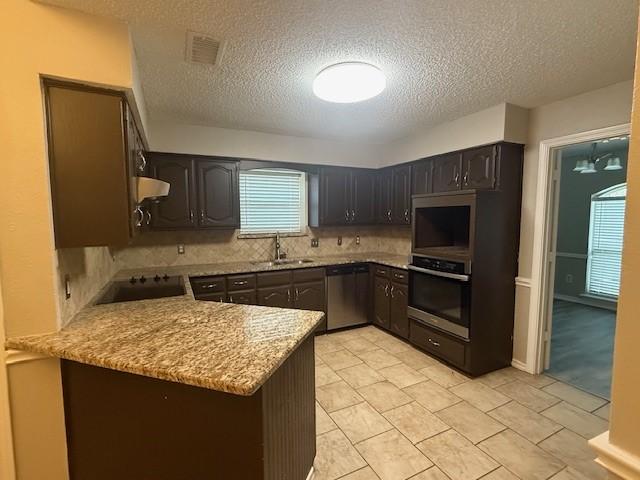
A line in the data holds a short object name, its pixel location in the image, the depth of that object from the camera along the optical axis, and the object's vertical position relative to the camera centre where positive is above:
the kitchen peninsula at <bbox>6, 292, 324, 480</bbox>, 1.13 -0.73
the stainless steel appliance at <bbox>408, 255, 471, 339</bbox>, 2.80 -0.73
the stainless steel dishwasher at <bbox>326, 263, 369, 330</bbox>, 3.88 -0.98
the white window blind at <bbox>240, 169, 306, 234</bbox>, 4.00 +0.29
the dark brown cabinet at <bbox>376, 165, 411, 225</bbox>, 3.99 +0.37
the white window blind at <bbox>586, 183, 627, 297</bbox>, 4.77 -0.30
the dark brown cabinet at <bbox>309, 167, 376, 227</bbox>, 4.17 +0.36
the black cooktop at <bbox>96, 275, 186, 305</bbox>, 2.43 -0.60
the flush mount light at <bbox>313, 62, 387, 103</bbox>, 2.01 +0.99
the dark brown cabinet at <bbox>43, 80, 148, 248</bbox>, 1.47 +0.29
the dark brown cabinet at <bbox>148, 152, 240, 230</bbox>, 3.27 +0.33
